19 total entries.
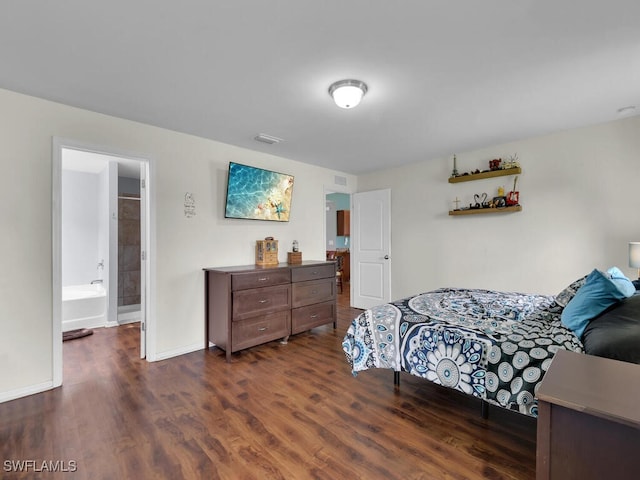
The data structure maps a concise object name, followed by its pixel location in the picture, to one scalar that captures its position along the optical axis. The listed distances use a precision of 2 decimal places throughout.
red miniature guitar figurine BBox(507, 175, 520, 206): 3.64
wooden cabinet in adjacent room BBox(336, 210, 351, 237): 8.53
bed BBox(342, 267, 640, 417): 1.58
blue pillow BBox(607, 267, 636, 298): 1.80
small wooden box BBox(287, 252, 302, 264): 4.09
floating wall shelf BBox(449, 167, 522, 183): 3.60
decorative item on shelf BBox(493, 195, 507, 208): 3.70
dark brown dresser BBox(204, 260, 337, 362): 3.10
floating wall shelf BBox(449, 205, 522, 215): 3.62
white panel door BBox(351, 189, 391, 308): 4.95
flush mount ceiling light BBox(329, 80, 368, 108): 2.23
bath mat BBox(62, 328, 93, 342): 3.72
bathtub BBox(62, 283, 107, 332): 4.03
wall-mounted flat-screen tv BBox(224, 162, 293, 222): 3.61
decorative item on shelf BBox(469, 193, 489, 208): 3.91
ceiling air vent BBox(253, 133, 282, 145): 3.37
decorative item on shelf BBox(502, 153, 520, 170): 3.63
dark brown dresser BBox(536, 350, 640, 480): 0.77
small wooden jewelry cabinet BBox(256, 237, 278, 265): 3.84
